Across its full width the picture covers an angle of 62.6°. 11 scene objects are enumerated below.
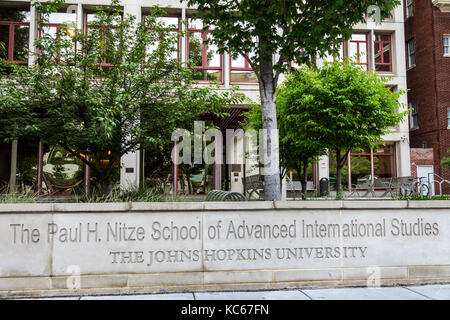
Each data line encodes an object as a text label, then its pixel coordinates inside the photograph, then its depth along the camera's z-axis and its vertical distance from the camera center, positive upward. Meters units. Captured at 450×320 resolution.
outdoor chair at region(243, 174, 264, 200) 15.12 -0.25
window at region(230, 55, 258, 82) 19.45 +5.57
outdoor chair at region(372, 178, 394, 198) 16.99 -0.43
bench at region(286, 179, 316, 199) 20.47 -0.54
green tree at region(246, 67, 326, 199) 12.50 +2.00
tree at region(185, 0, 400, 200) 5.94 +2.48
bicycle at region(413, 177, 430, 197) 19.60 -0.65
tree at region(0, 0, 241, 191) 7.75 +1.90
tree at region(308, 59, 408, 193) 12.12 +2.24
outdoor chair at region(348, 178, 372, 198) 17.89 -0.48
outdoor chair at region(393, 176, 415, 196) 16.28 -0.34
